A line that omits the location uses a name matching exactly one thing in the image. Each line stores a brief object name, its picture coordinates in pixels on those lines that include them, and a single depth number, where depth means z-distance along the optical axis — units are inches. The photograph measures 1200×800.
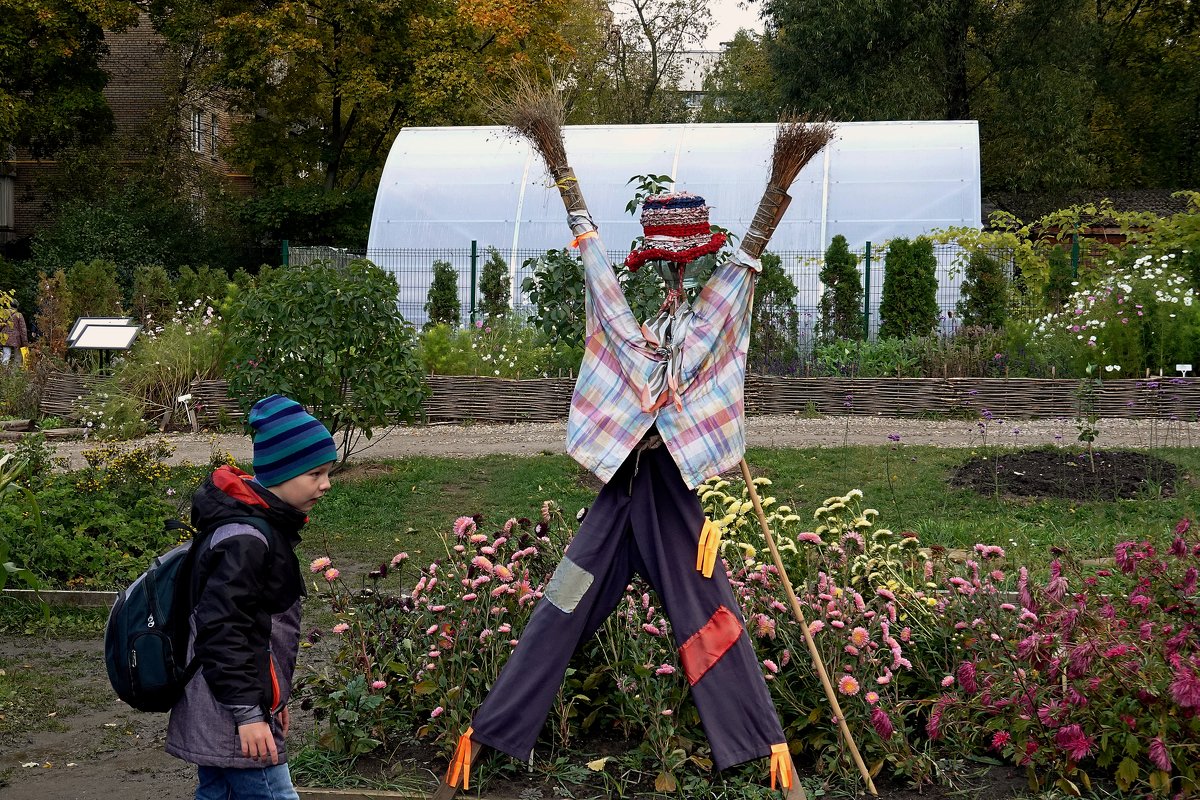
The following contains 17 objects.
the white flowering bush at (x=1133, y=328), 521.0
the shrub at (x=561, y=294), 385.4
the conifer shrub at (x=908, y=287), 677.9
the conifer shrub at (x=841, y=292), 681.0
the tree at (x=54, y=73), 1106.1
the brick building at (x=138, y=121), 1256.8
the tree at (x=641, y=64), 1596.9
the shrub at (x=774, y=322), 617.6
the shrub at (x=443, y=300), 725.3
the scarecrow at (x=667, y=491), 156.7
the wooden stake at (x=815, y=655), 164.2
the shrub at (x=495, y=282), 735.1
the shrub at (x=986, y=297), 656.4
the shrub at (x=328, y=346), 394.3
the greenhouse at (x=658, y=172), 797.2
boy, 123.0
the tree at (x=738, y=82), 1467.8
